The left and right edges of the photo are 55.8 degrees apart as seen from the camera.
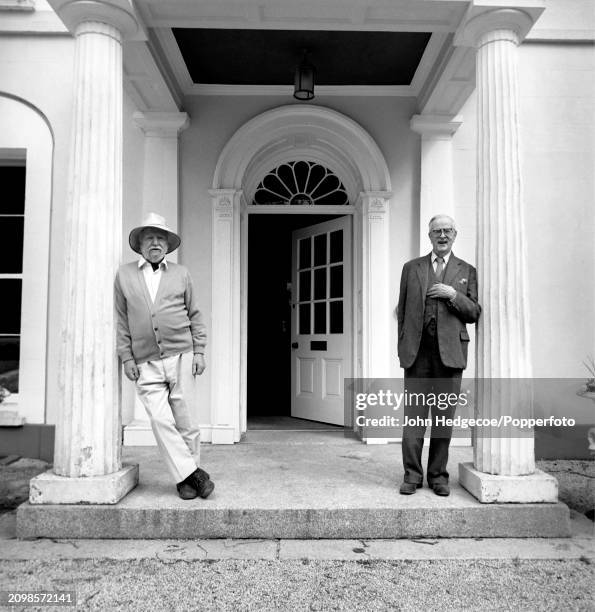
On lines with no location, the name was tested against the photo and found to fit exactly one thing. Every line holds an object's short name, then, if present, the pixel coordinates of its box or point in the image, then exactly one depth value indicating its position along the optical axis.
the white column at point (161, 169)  6.11
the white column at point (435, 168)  6.10
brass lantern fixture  5.28
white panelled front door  6.75
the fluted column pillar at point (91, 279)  3.91
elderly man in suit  3.98
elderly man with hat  3.88
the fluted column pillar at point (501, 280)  3.99
